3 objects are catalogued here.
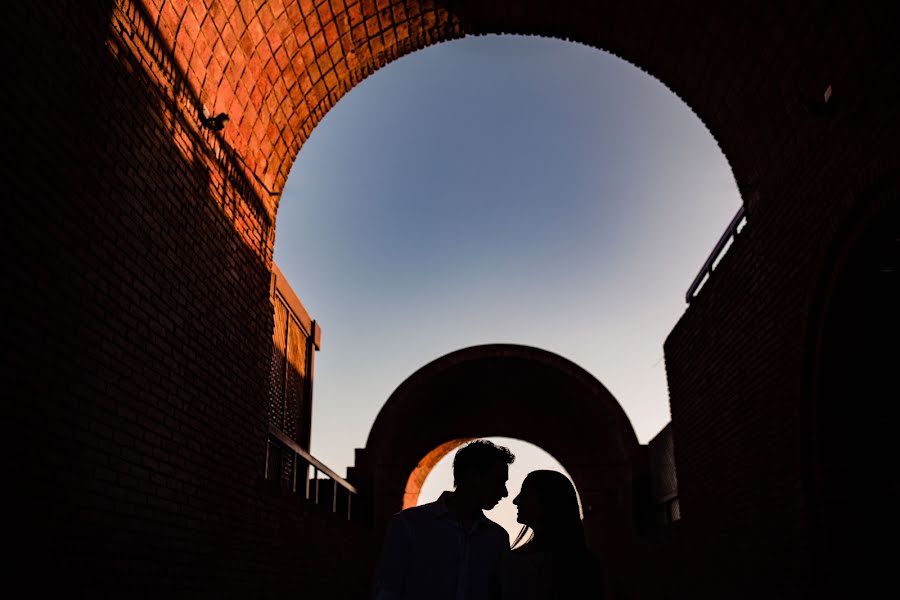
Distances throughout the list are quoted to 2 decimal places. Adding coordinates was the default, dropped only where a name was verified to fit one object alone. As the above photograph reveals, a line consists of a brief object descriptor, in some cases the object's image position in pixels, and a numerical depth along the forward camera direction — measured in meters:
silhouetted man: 3.20
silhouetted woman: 2.76
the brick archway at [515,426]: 16.75
